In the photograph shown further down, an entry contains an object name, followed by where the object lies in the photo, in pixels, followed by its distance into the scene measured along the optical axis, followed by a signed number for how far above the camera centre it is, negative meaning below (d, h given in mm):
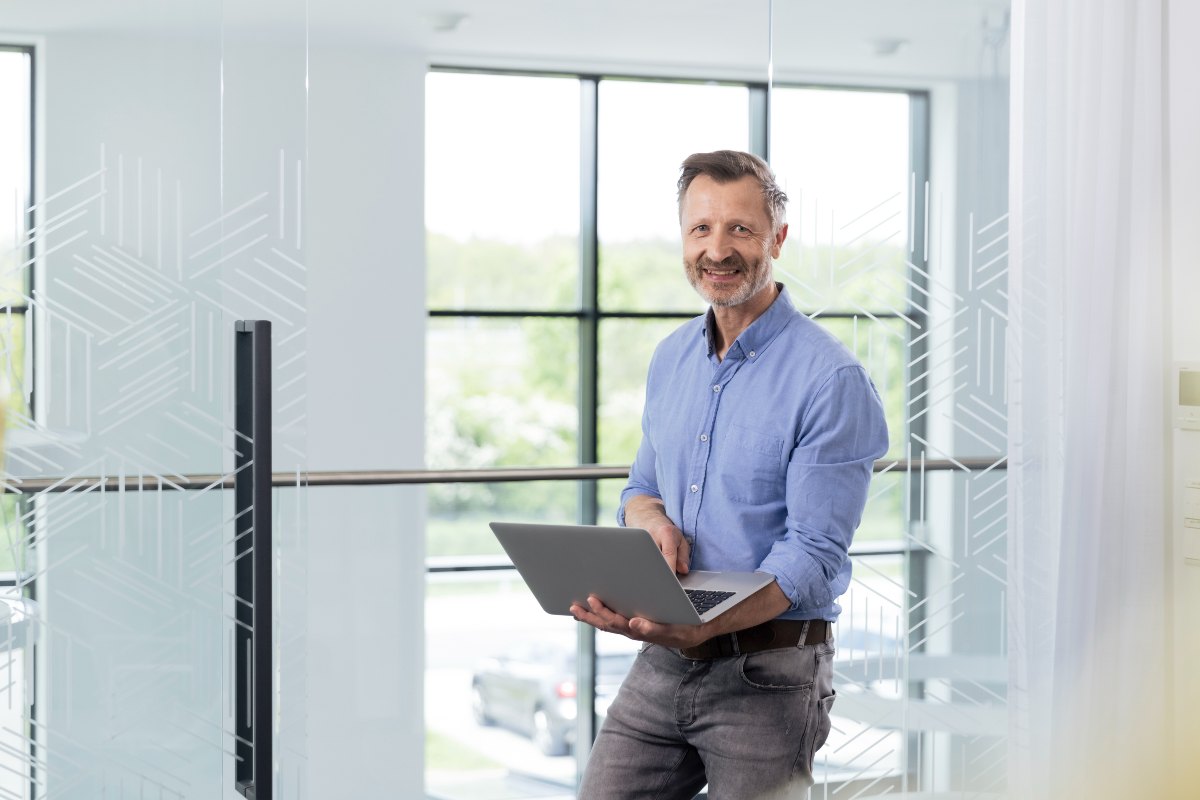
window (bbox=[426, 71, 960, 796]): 2463 +343
